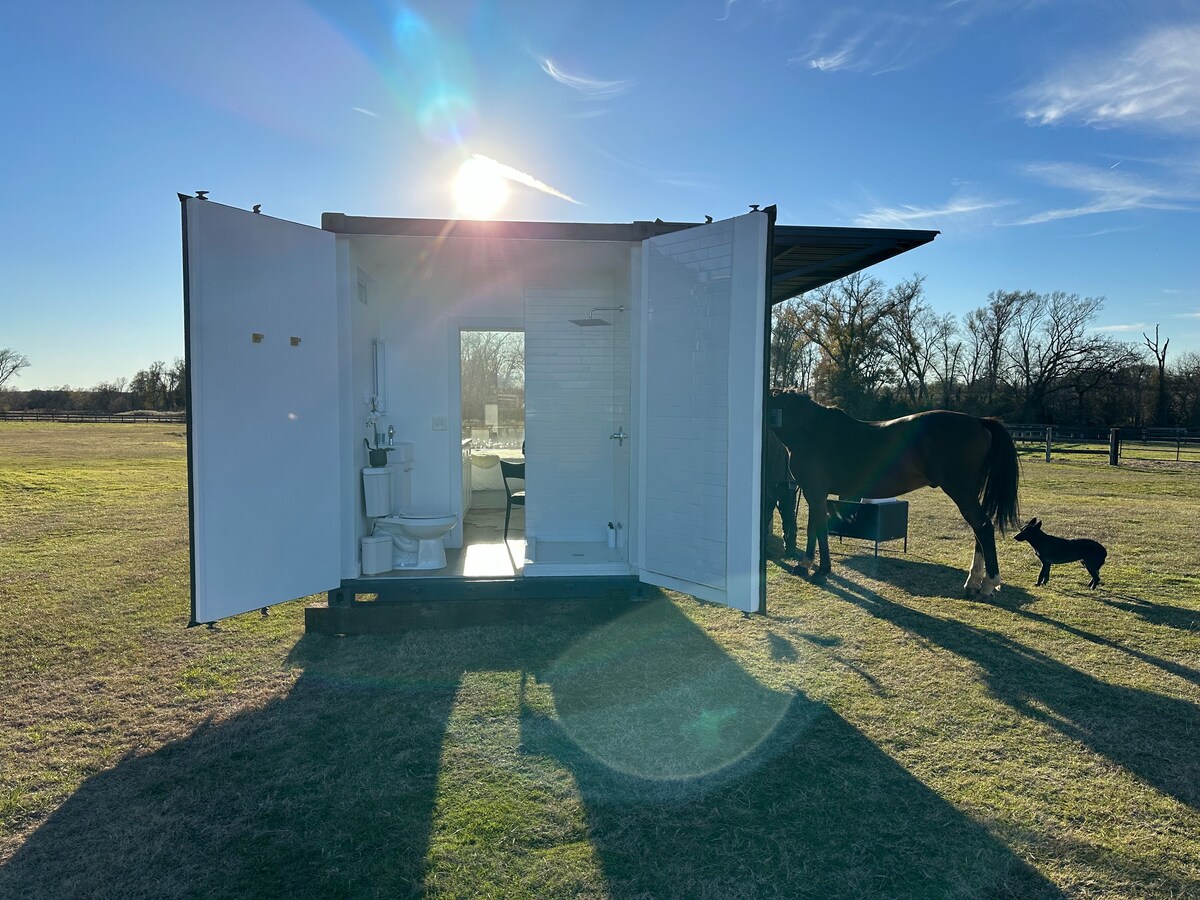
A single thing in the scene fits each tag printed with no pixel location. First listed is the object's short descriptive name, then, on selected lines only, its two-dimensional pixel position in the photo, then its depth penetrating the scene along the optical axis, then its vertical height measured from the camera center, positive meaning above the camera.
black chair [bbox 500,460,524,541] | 6.23 -0.50
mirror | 5.43 +0.33
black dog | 5.47 -1.03
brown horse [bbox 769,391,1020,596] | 5.37 -0.33
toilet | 4.74 -0.78
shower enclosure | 5.73 +0.00
